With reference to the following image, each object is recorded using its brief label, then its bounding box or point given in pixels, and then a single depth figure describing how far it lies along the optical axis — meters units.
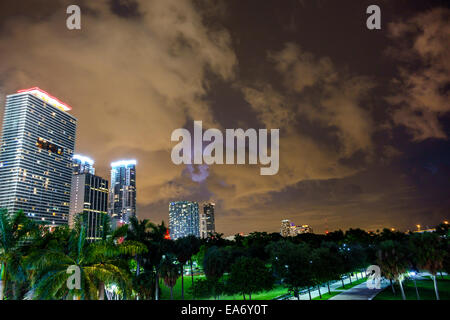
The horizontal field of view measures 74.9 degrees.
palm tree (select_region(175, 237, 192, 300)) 57.72
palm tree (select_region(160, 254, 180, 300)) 34.97
